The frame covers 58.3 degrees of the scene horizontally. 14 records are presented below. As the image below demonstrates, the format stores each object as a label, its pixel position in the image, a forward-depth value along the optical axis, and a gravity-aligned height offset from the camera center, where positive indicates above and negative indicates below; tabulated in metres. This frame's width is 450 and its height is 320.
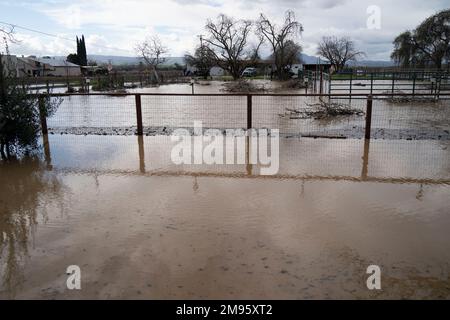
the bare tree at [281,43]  59.29 +5.07
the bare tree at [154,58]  63.97 +3.43
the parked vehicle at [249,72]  68.05 +0.95
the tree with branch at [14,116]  9.00 -0.76
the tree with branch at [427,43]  51.16 +4.17
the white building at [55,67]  75.66 +2.66
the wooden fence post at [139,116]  10.93 -0.99
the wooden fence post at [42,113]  10.67 -0.85
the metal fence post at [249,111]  10.82 -0.92
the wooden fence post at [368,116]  10.12 -1.02
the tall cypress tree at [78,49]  95.96 +7.39
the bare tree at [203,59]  64.79 +3.14
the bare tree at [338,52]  82.19 +4.87
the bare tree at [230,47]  63.31 +4.84
